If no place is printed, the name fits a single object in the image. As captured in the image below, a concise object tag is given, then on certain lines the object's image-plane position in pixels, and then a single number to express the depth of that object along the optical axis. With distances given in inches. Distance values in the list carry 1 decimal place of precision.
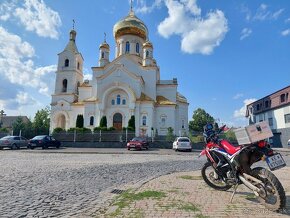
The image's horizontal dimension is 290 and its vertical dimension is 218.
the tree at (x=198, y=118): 2508.1
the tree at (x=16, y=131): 1100.9
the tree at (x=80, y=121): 1245.6
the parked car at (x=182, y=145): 809.2
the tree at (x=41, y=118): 2038.8
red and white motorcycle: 151.1
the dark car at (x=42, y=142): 861.7
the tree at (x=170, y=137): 1007.1
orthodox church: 1265.6
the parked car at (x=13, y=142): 827.0
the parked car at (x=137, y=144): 836.7
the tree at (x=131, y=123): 1175.0
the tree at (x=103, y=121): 1184.5
